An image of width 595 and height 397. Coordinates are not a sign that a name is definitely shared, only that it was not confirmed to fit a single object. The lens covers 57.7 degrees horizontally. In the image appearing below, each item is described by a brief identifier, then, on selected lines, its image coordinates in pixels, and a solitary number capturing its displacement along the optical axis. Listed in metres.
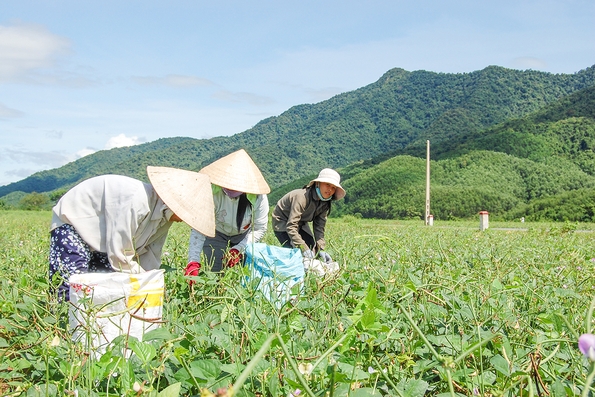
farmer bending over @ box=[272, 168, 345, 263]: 4.51
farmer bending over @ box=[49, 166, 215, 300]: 2.67
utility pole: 19.26
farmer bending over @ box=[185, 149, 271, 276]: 3.61
